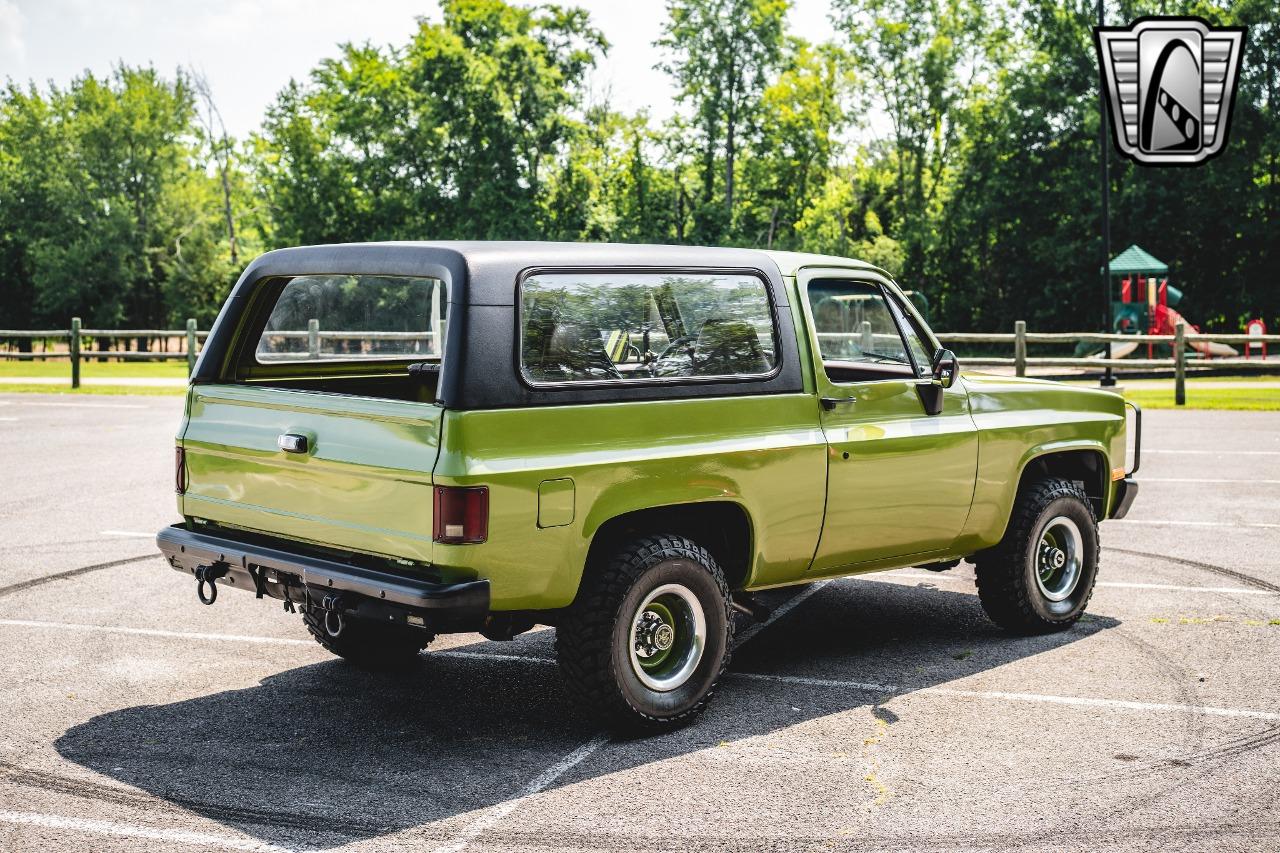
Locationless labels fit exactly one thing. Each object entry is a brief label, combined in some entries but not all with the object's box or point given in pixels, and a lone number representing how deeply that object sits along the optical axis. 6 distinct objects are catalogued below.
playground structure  35.16
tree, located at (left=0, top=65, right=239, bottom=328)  61.84
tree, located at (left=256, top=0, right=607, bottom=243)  52.00
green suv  4.90
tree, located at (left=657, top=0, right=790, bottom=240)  53.41
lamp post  35.50
